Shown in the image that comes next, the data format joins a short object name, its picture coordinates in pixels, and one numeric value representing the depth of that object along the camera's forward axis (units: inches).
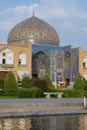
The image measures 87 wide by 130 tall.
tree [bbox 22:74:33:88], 1321.4
